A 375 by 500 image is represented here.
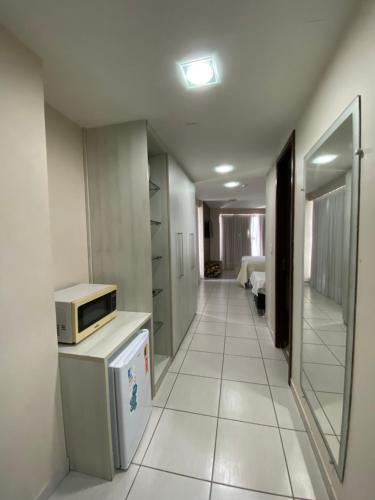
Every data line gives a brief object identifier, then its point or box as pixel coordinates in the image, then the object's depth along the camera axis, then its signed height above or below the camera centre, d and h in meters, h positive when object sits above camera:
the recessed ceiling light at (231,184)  4.20 +1.09
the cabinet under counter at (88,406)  1.22 -1.00
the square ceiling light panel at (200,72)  1.19 +0.99
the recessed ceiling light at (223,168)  3.08 +1.04
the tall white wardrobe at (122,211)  1.80 +0.24
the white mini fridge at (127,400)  1.26 -1.04
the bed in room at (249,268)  5.54 -0.83
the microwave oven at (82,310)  1.31 -0.48
